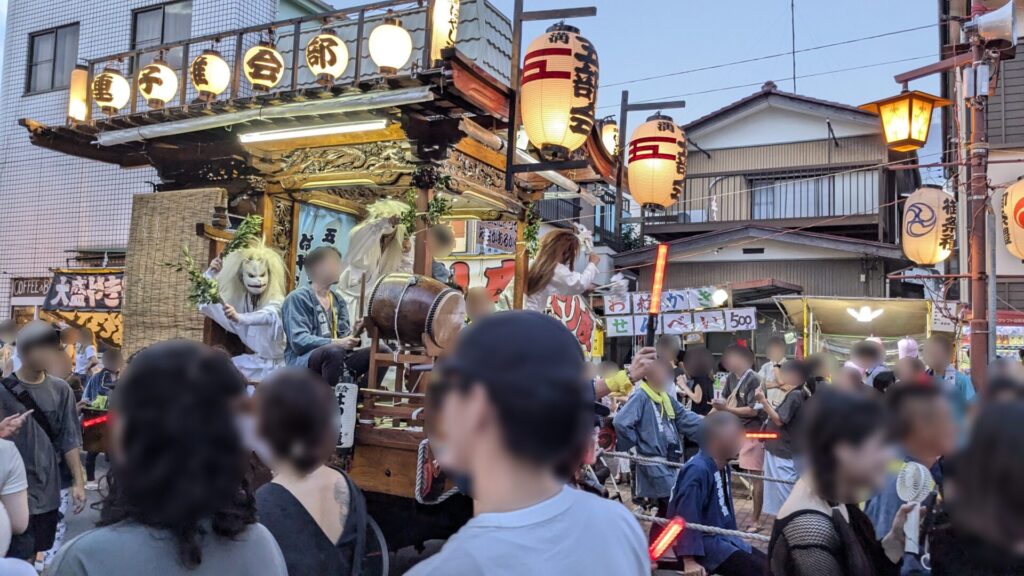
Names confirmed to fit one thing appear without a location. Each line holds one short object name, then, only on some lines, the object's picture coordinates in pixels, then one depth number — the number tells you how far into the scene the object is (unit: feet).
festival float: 20.53
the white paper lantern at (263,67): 28.12
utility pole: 17.37
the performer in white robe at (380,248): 26.86
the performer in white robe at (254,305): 24.68
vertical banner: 31.96
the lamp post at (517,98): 26.84
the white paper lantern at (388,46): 25.43
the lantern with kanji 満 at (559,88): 25.99
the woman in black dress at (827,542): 8.05
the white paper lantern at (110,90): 31.53
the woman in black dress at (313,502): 6.82
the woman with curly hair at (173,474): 4.99
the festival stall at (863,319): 47.21
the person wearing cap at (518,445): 4.08
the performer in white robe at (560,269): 28.37
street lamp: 35.88
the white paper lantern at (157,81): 30.30
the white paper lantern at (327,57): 26.22
